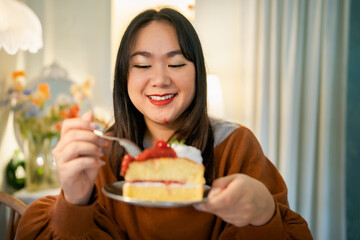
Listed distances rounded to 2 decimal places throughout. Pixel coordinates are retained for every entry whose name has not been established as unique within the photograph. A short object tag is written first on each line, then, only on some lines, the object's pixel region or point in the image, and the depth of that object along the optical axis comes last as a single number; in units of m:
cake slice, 1.01
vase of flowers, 2.76
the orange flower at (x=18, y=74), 2.78
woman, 1.04
